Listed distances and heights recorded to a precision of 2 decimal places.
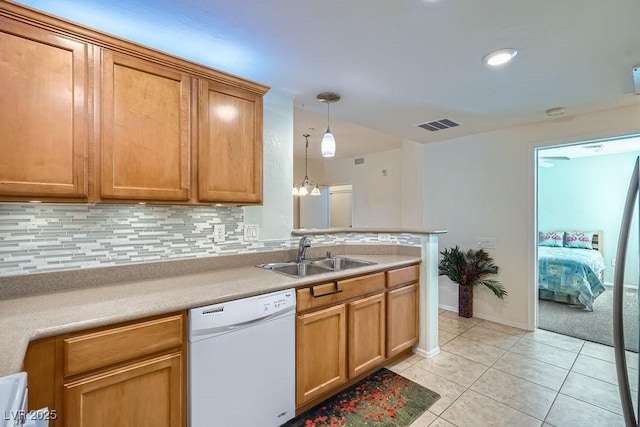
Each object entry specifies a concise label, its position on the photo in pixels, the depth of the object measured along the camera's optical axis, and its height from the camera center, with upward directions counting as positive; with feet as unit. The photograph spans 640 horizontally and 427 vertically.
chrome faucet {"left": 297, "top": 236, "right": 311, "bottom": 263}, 7.87 -0.97
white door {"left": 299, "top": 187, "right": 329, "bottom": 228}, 22.12 +0.07
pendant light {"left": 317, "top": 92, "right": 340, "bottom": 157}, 8.00 +2.08
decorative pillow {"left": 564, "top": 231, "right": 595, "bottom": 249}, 15.76 -1.63
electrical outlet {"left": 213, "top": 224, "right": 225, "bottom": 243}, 6.95 -0.54
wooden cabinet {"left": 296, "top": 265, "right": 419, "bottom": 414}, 6.03 -2.88
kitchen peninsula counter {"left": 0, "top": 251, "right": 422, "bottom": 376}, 3.54 -1.42
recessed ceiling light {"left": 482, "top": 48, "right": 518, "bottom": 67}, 5.92 +3.33
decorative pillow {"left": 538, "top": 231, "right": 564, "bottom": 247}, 16.60 -1.65
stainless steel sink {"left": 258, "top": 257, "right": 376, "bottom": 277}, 7.73 -1.55
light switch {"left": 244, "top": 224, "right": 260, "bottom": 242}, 7.48 -0.56
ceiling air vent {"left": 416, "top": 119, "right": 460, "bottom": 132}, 10.35 +3.27
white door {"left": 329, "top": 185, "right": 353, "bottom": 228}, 21.26 +0.45
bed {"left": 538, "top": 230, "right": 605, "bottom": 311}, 12.44 -2.84
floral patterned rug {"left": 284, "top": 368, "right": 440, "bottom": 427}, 5.96 -4.42
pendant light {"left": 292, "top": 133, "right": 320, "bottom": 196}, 16.05 +1.43
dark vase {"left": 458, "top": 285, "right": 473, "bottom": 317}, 11.75 -3.74
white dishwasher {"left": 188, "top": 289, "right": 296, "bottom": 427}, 4.62 -2.69
